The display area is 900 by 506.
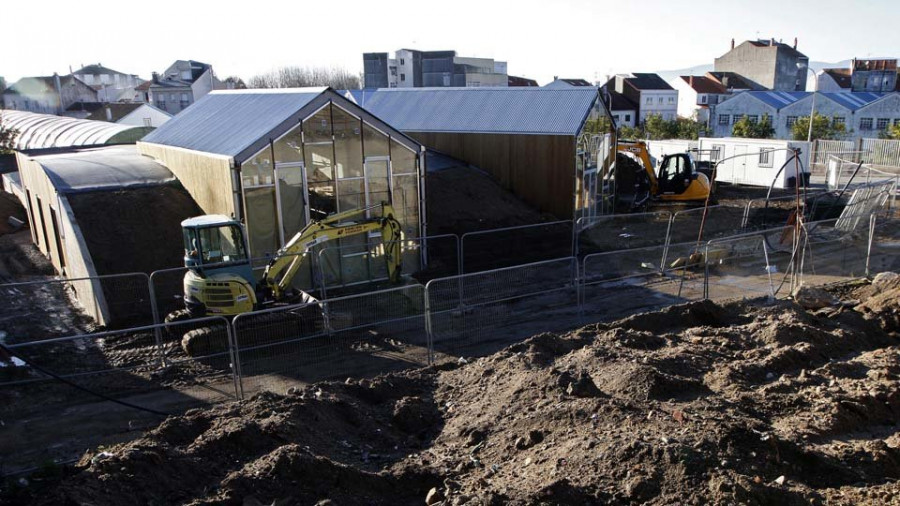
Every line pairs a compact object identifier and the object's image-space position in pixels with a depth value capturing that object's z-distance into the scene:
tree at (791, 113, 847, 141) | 45.78
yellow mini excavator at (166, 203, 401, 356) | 13.74
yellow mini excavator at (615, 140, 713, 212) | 27.89
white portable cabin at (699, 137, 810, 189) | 32.47
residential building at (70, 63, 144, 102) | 110.11
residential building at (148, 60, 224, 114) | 72.06
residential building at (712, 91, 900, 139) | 50.93
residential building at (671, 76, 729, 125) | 75.19
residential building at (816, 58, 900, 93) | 71.38
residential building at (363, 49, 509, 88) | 73.38
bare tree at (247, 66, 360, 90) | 102.88
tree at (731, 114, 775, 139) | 49.25
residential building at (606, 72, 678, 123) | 71.88
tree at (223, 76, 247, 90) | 90.49
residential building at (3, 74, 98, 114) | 78.44
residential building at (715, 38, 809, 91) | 83.25
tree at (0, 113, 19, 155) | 37.10
